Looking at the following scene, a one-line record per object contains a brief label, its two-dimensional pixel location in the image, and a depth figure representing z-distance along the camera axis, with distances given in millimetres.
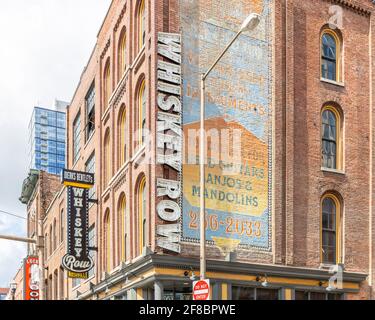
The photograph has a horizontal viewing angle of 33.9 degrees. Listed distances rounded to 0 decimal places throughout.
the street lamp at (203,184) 15867
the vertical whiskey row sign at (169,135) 20578
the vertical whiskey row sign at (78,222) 29000
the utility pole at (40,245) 21953
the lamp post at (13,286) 59075
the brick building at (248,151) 21344
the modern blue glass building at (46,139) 178875
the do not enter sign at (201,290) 15359
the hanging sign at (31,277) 44388
